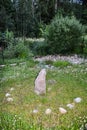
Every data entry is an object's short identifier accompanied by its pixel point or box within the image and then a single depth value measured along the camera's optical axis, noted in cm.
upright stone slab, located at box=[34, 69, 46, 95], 270
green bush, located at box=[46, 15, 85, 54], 553
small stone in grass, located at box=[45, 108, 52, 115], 232
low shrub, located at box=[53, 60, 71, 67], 399
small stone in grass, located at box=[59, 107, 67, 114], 233
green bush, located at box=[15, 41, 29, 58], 520
